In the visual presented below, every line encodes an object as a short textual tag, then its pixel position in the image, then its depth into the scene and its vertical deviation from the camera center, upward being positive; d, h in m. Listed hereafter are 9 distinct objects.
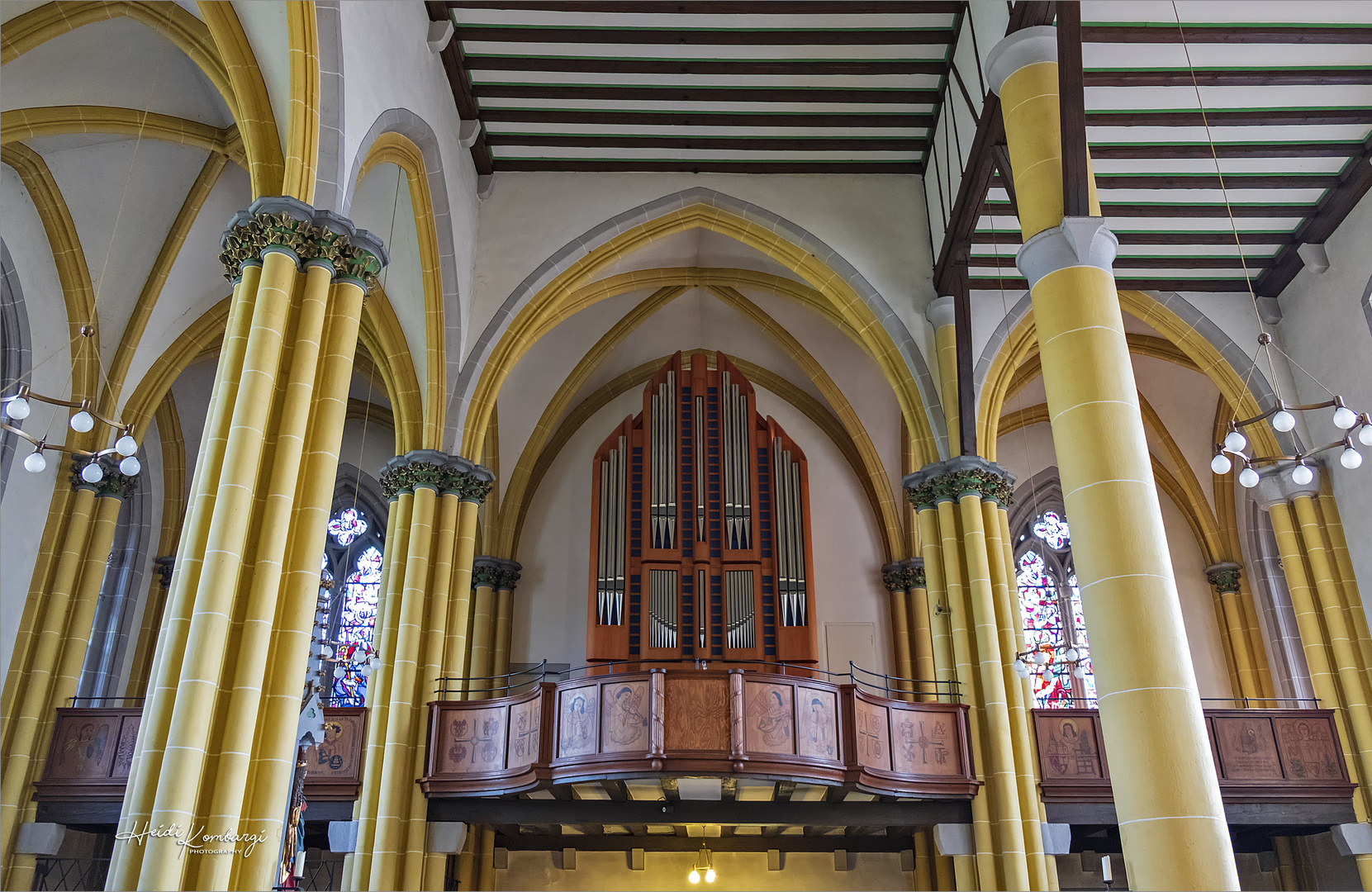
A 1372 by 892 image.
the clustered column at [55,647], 11.48 +2.59
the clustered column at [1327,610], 12.22 +3.12
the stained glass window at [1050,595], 16.62 +4.68
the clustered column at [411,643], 11.01 +2.63
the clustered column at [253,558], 6.66 +2.20
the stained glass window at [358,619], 16.47 +4.14
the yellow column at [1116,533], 5.48 +1.99
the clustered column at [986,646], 11.37 +2.62
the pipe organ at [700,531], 14.13 +4.75
